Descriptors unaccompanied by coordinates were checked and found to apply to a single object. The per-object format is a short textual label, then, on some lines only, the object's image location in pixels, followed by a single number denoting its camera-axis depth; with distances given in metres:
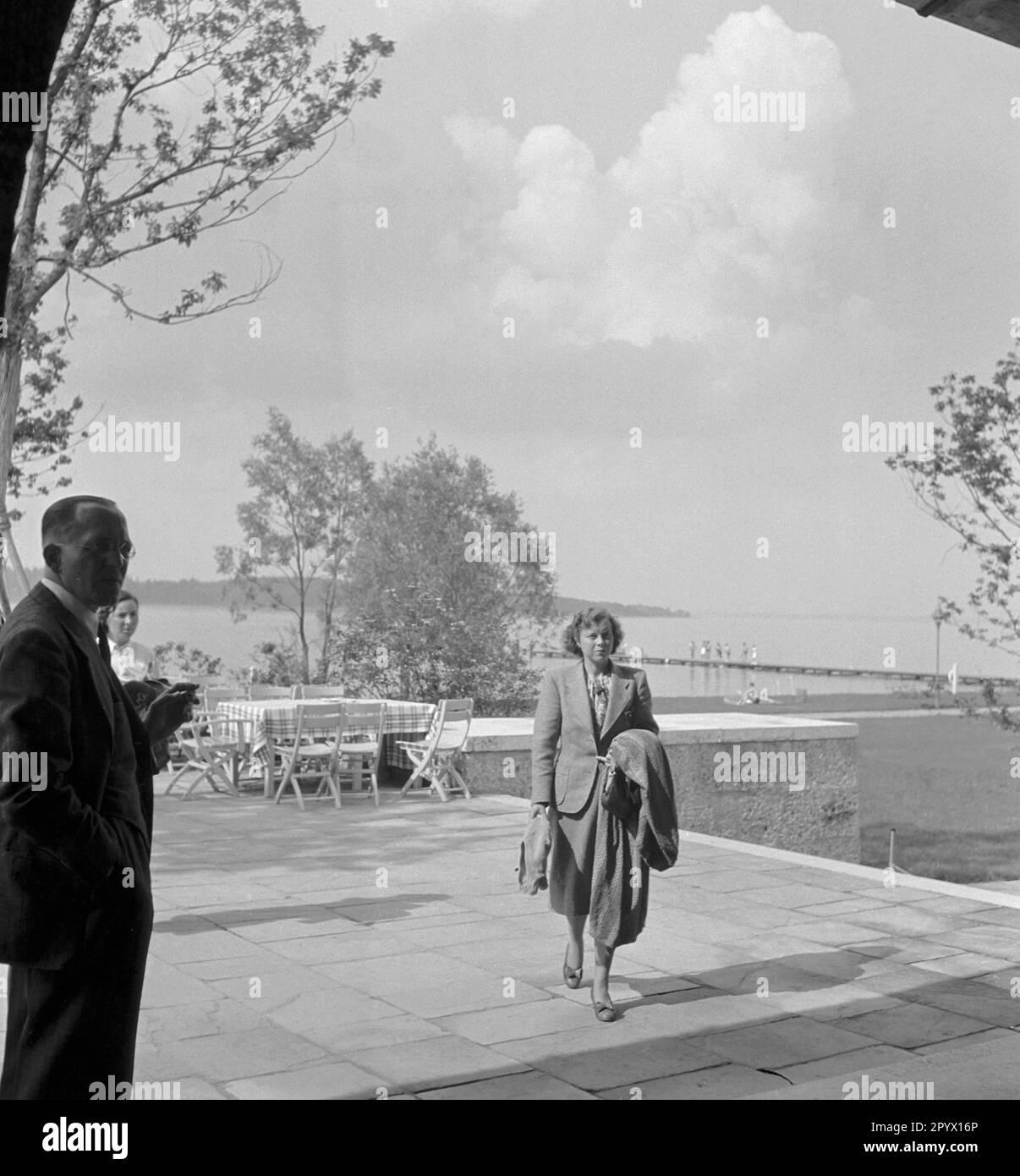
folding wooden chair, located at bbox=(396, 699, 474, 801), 11.98
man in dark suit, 2.88
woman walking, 5.55
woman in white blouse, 7.79
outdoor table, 12.04
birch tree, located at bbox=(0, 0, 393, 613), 13.05
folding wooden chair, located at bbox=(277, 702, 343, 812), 11.59
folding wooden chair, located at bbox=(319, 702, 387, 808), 11.92
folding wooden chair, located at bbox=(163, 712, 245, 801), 12.21
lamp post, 14.74
